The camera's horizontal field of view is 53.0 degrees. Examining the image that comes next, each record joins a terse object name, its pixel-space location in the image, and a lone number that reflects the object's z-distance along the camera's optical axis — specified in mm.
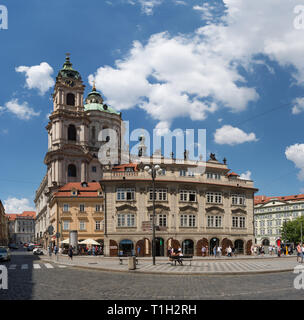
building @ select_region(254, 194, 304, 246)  93972
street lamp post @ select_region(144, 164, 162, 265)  24187
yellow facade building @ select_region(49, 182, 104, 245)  54748
